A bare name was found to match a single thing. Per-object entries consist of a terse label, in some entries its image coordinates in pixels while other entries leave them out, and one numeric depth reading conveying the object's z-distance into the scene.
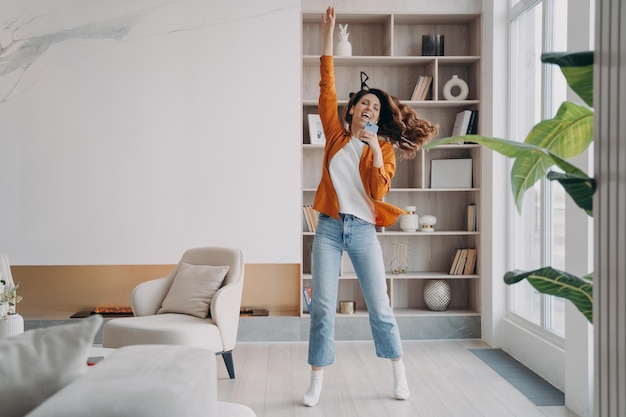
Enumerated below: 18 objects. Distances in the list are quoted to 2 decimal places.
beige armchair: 3.72
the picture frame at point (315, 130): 5.33
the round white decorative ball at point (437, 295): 5.36
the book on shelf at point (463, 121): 5.29
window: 4.08
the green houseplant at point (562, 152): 1.43
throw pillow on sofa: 1.29
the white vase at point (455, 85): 5.38
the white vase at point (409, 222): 5.36
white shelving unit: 5.43
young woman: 3.66
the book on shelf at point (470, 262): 5.37
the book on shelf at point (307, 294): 5.27
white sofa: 1.19
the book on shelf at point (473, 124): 5.30
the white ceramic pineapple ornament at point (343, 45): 5.26
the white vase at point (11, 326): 3.14
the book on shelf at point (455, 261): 5.36
